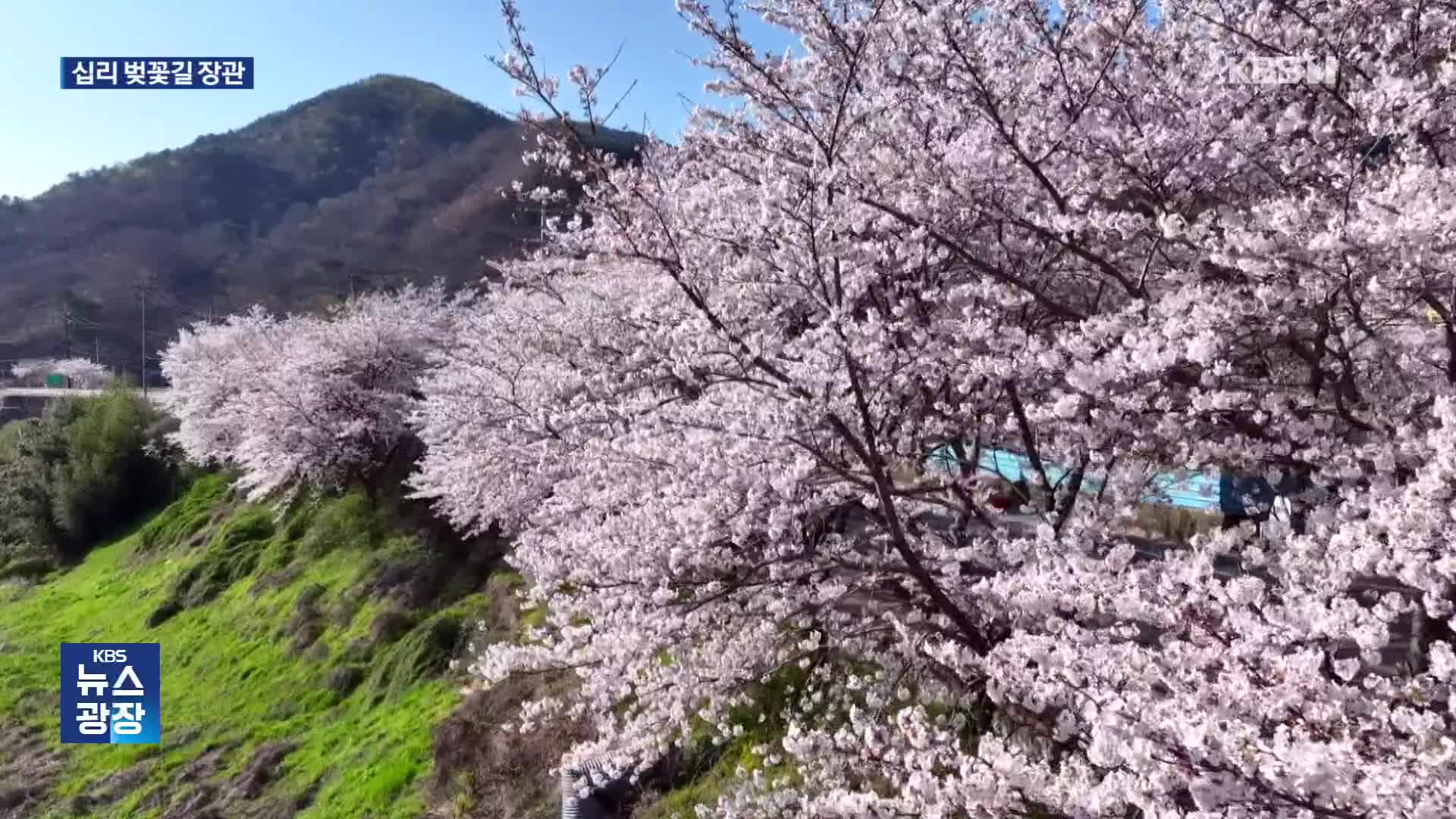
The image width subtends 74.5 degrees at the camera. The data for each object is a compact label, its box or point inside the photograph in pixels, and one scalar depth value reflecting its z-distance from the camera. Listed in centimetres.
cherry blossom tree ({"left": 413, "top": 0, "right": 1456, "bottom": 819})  245
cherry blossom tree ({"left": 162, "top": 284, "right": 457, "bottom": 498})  1546
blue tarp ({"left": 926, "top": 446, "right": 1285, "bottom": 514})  443
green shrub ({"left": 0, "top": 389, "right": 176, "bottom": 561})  2420
